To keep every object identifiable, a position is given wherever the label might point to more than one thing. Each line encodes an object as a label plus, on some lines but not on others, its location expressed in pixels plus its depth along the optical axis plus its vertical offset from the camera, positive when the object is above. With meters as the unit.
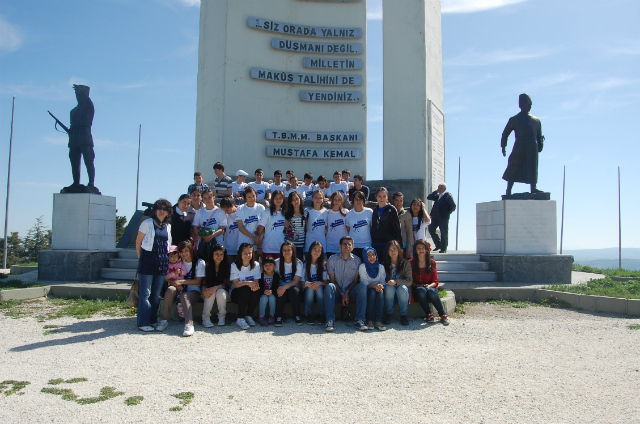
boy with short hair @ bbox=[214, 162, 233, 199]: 8.65 +0.95
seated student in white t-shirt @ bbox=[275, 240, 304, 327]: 5.69 -0.48
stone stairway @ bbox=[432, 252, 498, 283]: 8.26 -0.44
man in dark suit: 9.34 +0.64
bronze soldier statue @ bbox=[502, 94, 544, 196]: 9.14 +1.85
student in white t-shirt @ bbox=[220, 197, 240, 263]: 6.45 +0.03
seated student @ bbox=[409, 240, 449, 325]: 5.79 -0.45
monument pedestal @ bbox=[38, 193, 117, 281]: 8.91 -0.07
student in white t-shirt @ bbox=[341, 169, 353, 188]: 9.39 +1.25
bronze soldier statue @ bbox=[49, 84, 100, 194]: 9.62 +1.91
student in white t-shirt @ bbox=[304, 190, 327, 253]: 6.37 +0.22
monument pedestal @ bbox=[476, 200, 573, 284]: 8.55 +0.02
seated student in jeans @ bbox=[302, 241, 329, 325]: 5.72 -0.48
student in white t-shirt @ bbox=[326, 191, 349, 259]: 6.42 +0.22
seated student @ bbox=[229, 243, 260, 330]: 5.64 -0.52
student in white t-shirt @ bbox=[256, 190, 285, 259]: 6.23 +0.16
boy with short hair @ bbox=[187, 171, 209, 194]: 7.82 +0.93
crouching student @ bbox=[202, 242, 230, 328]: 5.60 -0.55
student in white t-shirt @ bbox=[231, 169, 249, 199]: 8.68 +0.97
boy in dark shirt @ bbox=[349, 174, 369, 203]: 8.27 +0.95
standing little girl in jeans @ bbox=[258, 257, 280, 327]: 5.66 -0.60
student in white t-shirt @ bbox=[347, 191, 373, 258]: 6.27 +0.23
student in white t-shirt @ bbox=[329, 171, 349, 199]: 9.38 +1.08
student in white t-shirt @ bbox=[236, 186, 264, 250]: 6.35 +0.32
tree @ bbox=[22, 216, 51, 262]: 26.11 -0.39
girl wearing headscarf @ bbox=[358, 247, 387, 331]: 5.62 -0.50
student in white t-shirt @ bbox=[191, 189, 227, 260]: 6.28 +0.24
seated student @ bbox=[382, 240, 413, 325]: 5.71 -0.47
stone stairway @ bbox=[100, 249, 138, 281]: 8.77 -0.59
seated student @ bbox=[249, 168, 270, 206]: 8.74 +0.96
